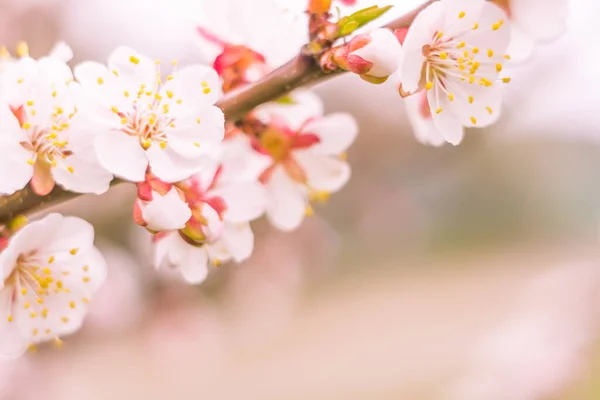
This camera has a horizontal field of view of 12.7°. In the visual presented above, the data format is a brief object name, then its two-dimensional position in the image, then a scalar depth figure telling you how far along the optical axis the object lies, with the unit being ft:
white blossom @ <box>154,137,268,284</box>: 1.49
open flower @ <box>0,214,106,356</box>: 1.47
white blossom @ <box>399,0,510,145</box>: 1.46
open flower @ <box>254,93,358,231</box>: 1.58
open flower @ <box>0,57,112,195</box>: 1.45
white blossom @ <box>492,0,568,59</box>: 1.49
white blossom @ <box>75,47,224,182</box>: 1.45
